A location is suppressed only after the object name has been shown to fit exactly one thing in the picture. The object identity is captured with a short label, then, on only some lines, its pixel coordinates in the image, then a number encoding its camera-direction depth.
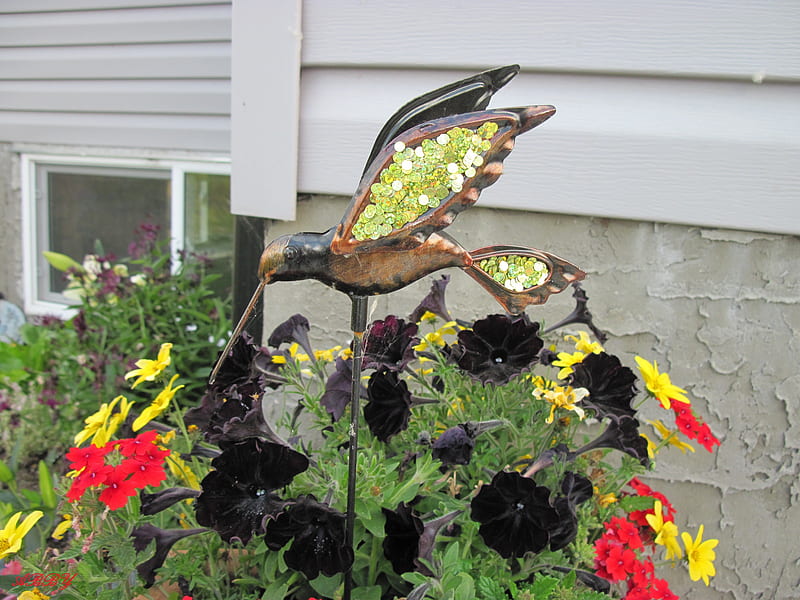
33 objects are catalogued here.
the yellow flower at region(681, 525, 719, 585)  1.03
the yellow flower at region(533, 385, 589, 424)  0.92
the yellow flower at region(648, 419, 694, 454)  1.10
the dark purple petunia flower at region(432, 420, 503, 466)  0.88
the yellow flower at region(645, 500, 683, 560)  1.01
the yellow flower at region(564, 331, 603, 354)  1.11
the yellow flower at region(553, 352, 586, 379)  1.05
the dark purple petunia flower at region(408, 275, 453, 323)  1.21
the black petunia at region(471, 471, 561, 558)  0.84
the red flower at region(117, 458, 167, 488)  0.85
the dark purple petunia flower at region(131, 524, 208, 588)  0.88
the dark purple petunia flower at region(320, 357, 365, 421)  0.96
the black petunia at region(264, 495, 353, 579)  0.80
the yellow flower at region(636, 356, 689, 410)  1.01
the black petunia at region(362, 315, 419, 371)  1.02
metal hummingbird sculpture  0.69
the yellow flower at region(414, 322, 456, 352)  1.13
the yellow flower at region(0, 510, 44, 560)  0.88
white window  2.60
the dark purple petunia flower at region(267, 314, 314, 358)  1.13
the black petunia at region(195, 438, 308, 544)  0.83
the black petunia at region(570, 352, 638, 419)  1.00
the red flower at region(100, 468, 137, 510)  0.83
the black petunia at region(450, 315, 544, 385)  0.98
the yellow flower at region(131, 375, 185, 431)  1.00
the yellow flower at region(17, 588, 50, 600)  0.89
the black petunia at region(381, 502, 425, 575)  0.85
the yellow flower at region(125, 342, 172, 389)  1.06
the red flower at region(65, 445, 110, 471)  0.87
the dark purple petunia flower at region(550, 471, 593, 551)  0.90
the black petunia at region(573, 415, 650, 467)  0.96
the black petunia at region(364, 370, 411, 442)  0.96
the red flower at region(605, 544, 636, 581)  0.90
